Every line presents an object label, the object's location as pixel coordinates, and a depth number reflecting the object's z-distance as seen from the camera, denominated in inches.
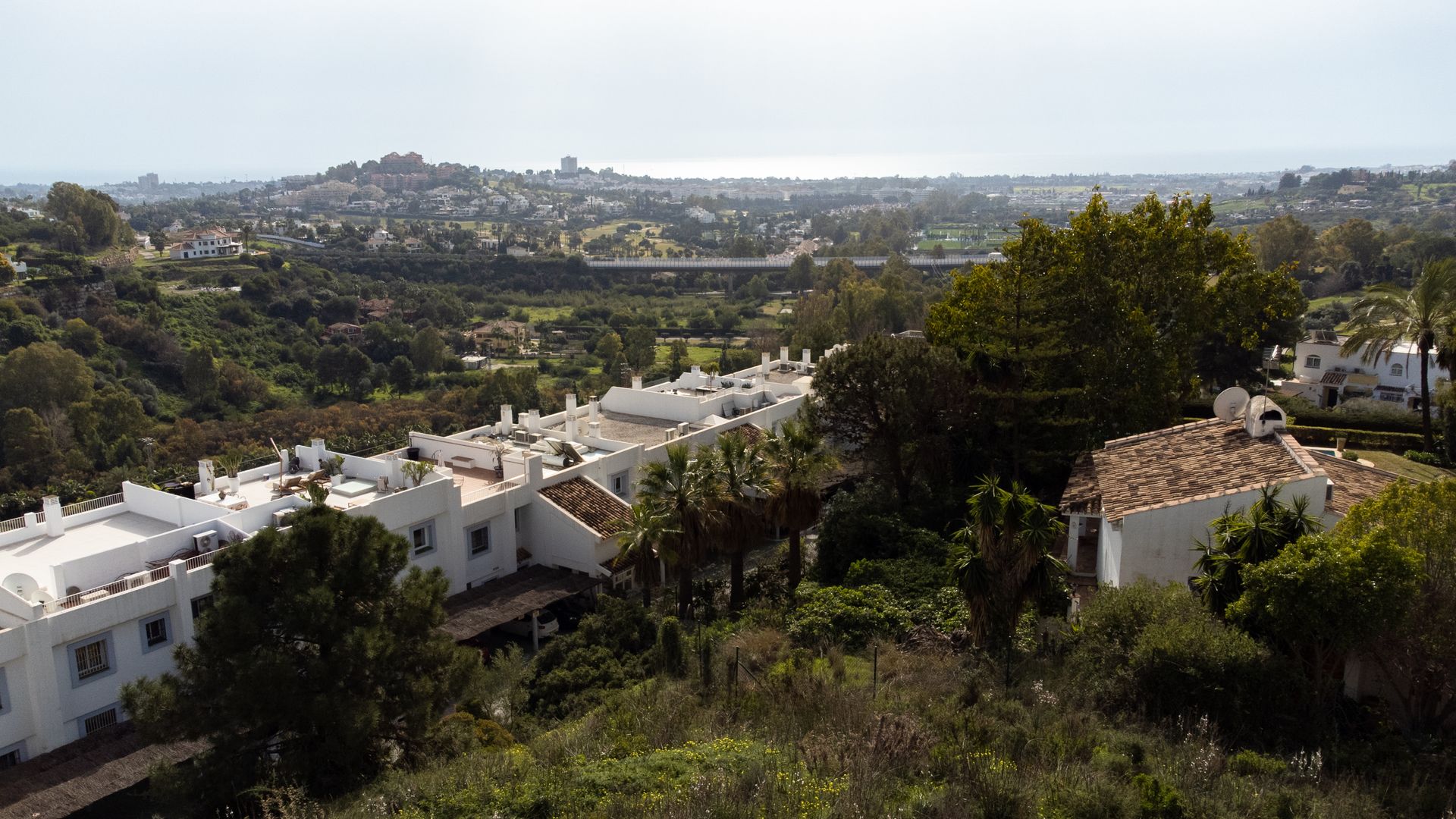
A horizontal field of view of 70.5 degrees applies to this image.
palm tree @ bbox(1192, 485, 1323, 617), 609.0
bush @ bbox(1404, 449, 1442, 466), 1159.2
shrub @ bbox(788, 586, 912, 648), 781.3
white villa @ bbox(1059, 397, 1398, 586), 722.2
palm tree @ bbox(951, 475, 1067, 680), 654.5
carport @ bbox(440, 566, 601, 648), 956.6
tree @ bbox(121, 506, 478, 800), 603.5
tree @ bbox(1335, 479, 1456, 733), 549.6
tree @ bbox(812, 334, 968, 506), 1100.5
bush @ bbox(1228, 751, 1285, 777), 498.0
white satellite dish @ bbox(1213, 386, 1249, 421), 888.3
